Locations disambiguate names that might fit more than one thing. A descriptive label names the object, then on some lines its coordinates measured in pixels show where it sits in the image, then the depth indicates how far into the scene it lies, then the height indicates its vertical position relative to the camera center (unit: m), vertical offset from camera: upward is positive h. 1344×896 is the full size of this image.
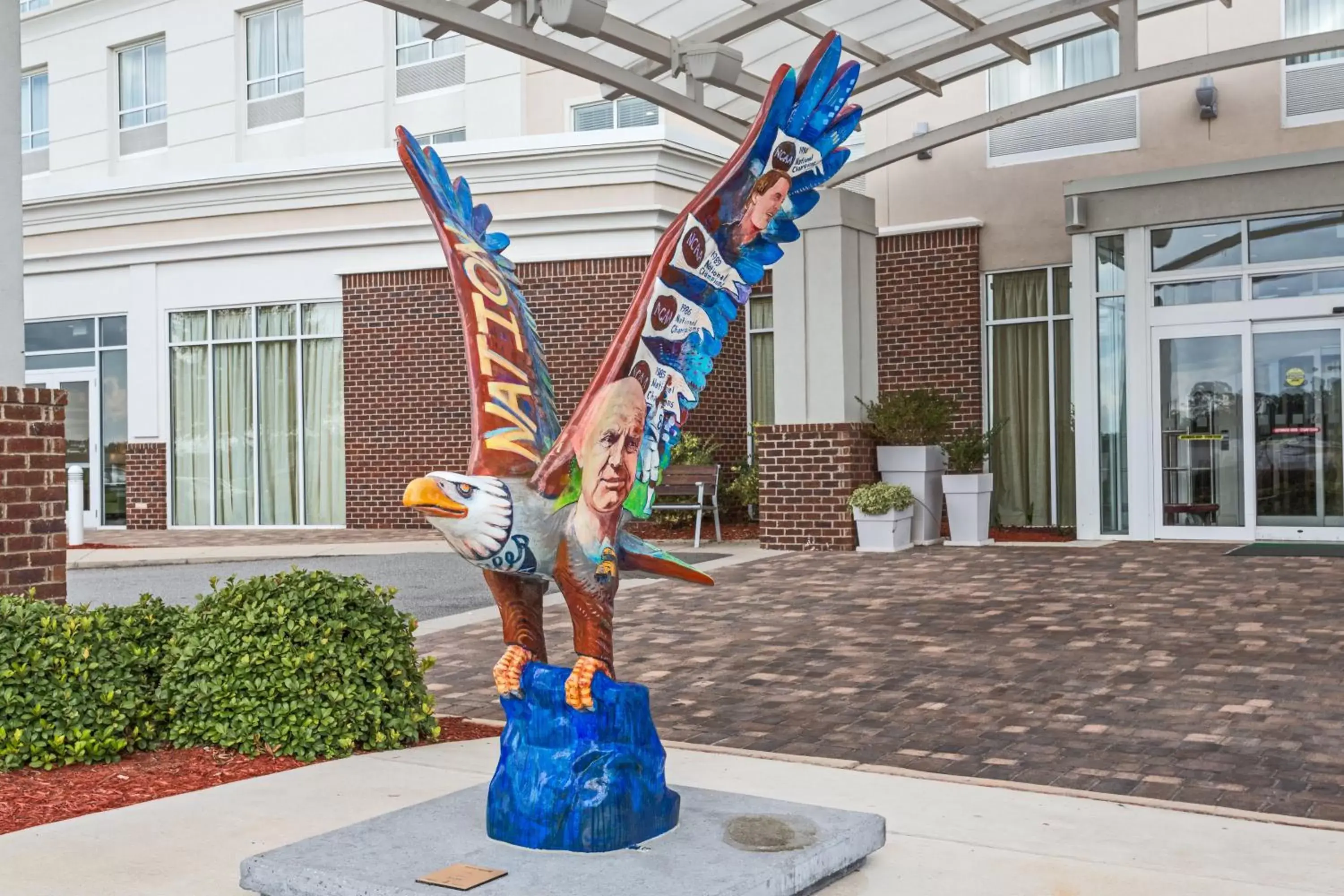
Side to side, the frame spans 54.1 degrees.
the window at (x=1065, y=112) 16.42 +4.21
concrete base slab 3.66 -1.19
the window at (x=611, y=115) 22.52 +5.83
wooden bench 15.55 -0.41
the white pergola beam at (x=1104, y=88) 12.09 +3.53
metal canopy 10.91 +3.84
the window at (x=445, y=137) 23.27 +5.67
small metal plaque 3.64 -1.18
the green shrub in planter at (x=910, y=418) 14.28 +0.33
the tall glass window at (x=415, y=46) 23.17 +7.30
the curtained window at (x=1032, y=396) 16.77 +0.66
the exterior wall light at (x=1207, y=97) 15.51 +4.10
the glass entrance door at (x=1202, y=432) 14.34 +0.14
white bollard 18.00 -0.64
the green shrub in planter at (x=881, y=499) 13.81 -0.52
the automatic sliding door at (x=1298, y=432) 13.96 +0.11
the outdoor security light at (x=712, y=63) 12.16 +3.65
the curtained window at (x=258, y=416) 20.23 +0.67
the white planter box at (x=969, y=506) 14.30 -0.63
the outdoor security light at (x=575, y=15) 10.43 +3.51
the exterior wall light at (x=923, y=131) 17.42 +4.21
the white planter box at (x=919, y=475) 14.36 -0.29
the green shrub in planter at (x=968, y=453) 14.40 -0.05
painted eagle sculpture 3.97 +0.25
